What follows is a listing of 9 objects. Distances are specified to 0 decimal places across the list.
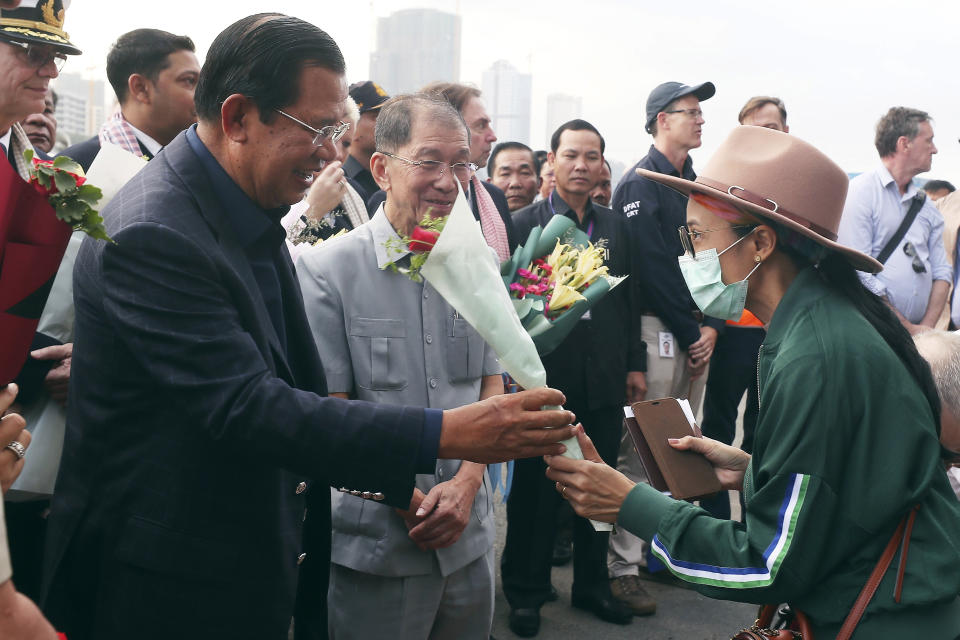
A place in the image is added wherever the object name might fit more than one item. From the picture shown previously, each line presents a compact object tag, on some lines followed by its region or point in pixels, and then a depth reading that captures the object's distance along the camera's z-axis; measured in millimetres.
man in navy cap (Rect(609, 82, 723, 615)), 5227
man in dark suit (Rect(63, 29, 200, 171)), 4137
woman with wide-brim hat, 2031
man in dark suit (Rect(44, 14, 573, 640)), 1827
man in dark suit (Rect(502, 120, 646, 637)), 4816
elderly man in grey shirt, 2754
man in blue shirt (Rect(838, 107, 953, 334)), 6918
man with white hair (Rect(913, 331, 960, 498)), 2889
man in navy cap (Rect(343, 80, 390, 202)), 5410
